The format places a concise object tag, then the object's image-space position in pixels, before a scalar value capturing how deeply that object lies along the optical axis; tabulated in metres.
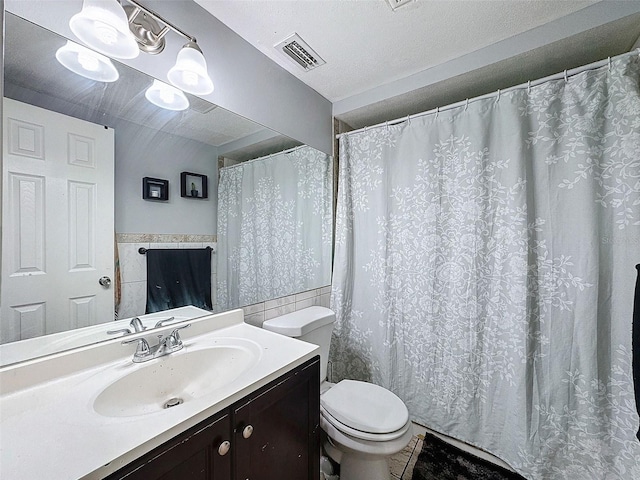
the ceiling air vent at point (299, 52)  1.45
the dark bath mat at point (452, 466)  1.45
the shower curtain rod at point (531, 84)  1.28
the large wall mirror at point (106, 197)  0.89
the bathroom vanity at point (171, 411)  0.64
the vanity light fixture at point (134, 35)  0.93
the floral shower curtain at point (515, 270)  1.27
